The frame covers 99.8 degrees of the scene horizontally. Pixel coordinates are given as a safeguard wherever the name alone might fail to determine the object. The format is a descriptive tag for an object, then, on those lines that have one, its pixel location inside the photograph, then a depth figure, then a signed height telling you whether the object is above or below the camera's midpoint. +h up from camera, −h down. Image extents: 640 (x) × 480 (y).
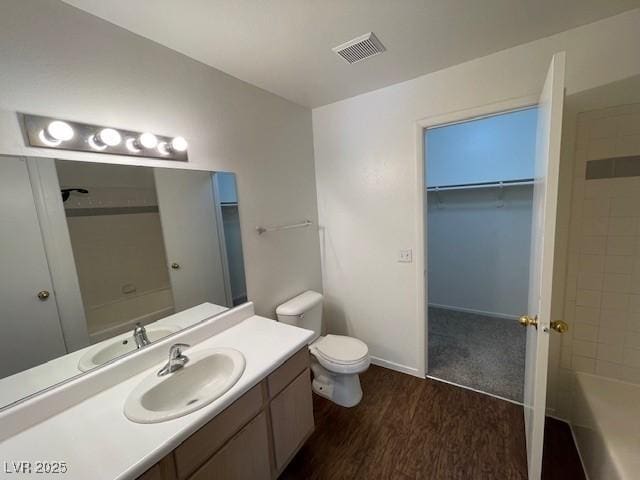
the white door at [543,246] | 1.03 -0.22
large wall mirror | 1.02 -0.18
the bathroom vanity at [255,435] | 0.96 -0.95
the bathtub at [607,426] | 1.17 -1.15
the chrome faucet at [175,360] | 1.26 -0.69
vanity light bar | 1.05 +0.37
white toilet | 1.92 -1.08
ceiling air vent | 1.45 +0.89
